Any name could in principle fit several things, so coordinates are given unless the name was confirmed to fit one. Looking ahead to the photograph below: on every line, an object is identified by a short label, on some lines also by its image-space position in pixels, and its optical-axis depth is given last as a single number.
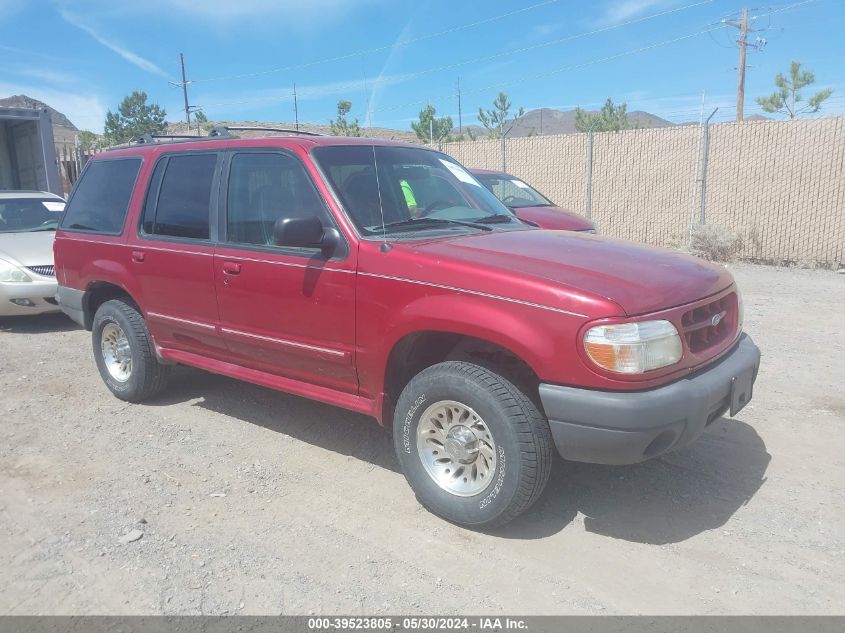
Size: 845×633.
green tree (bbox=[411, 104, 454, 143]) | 45.94
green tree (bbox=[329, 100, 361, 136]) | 35.30
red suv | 3.13
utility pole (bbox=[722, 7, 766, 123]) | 29.89
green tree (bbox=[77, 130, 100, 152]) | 54.19
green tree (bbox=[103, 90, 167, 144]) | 52.94
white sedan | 8.05
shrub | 13.15
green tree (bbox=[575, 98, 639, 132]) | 47.25
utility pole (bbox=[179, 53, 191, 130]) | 41.64
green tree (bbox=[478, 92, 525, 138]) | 49.94
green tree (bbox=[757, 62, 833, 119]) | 45.33
